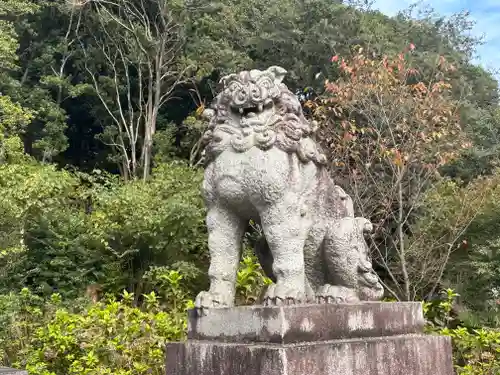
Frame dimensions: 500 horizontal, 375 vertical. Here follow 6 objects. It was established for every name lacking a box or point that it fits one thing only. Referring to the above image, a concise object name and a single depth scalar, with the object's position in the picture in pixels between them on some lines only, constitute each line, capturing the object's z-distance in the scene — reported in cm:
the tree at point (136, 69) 1634
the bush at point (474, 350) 629
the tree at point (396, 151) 916
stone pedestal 288
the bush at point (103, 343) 621
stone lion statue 328
